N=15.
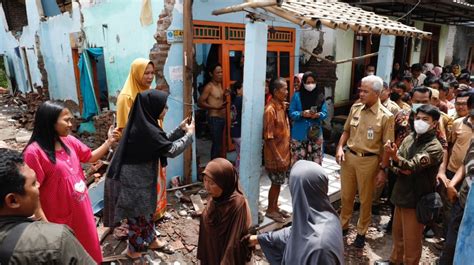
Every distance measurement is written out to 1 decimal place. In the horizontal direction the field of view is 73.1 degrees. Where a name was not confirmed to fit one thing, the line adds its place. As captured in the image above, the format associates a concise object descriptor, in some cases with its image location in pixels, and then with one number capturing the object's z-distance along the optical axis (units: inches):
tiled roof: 132.6
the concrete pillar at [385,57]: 207.8
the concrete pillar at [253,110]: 135.7
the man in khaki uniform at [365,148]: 139.6
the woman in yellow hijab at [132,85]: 133.2
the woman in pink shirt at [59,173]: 88.7
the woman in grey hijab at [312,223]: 68.2
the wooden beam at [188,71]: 176.9
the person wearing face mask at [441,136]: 130.7
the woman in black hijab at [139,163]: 114.3
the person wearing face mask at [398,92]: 196.3
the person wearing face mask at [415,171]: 114.1
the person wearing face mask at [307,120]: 175.6
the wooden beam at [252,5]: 126.8
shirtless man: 202.7
